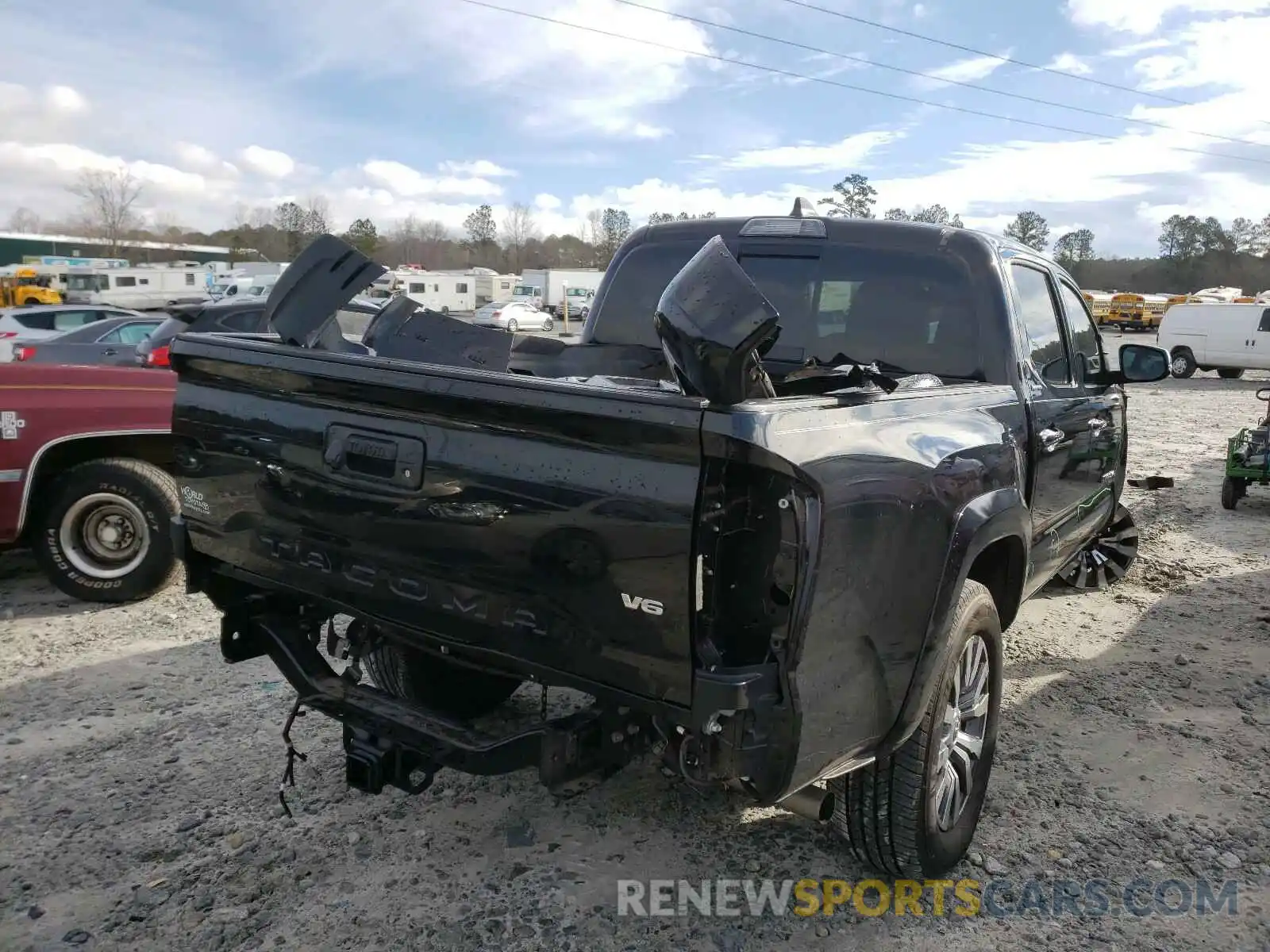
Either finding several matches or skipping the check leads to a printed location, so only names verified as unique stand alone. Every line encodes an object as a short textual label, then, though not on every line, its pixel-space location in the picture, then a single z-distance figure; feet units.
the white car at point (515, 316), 135.44
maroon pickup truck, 17.10
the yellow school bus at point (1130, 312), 158.61
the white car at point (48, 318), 59.57
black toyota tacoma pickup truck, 6.69
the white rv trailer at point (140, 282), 163.43
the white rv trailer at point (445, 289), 191.31
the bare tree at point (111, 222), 282.15
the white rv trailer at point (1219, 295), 163.63
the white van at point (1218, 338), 79.77
